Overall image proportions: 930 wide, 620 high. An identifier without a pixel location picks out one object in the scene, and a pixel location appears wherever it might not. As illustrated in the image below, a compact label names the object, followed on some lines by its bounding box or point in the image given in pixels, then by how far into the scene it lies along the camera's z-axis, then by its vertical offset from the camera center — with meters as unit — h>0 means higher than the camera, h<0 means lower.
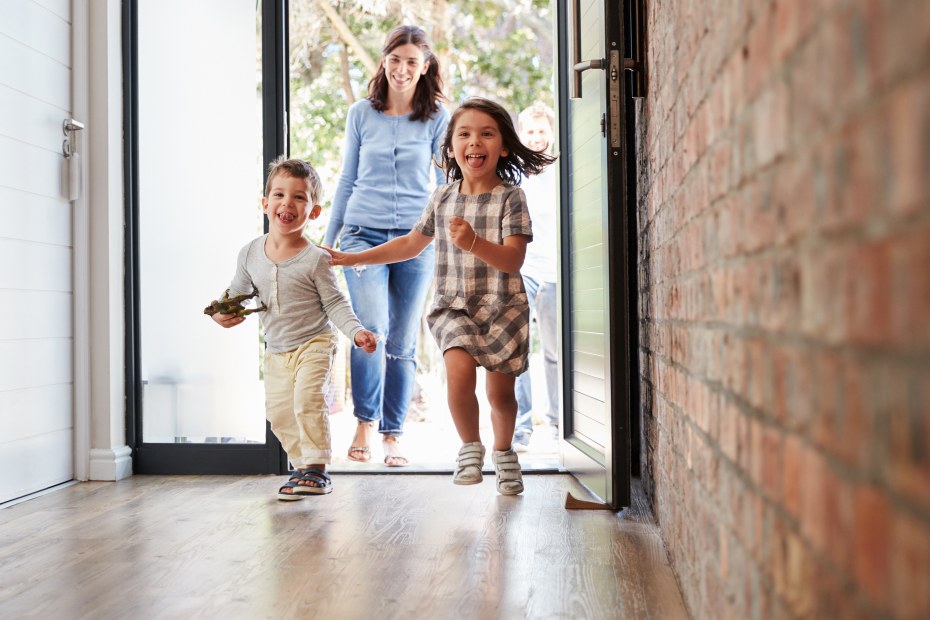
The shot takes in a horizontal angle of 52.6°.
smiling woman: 3.61 +0.48
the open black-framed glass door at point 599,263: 2.45 +0.17
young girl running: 2.85 +0.13
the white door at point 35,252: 2.80 +0.25
